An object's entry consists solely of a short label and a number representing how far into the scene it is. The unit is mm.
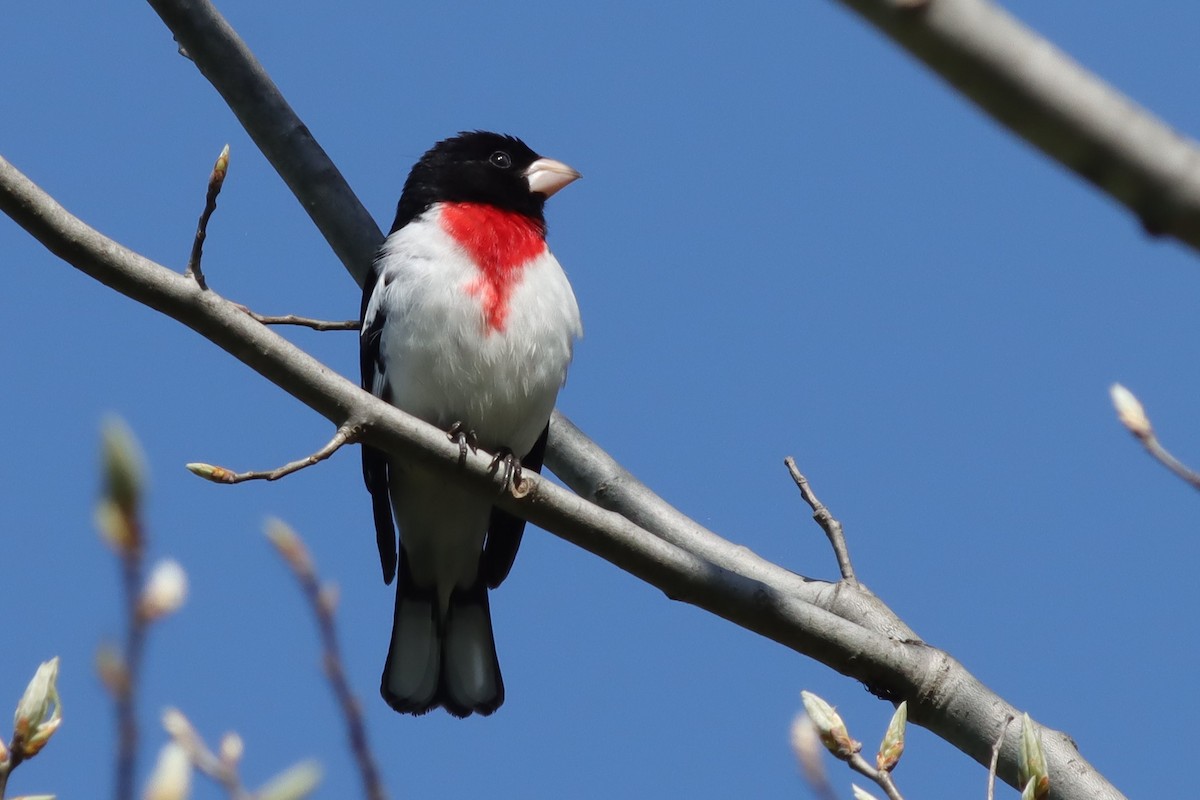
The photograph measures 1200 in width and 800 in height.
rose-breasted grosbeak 6655
